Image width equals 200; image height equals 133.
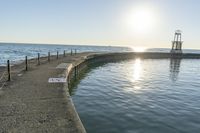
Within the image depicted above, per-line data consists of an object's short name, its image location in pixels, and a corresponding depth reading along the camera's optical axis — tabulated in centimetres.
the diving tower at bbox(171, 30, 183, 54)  4042
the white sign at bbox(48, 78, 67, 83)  916
